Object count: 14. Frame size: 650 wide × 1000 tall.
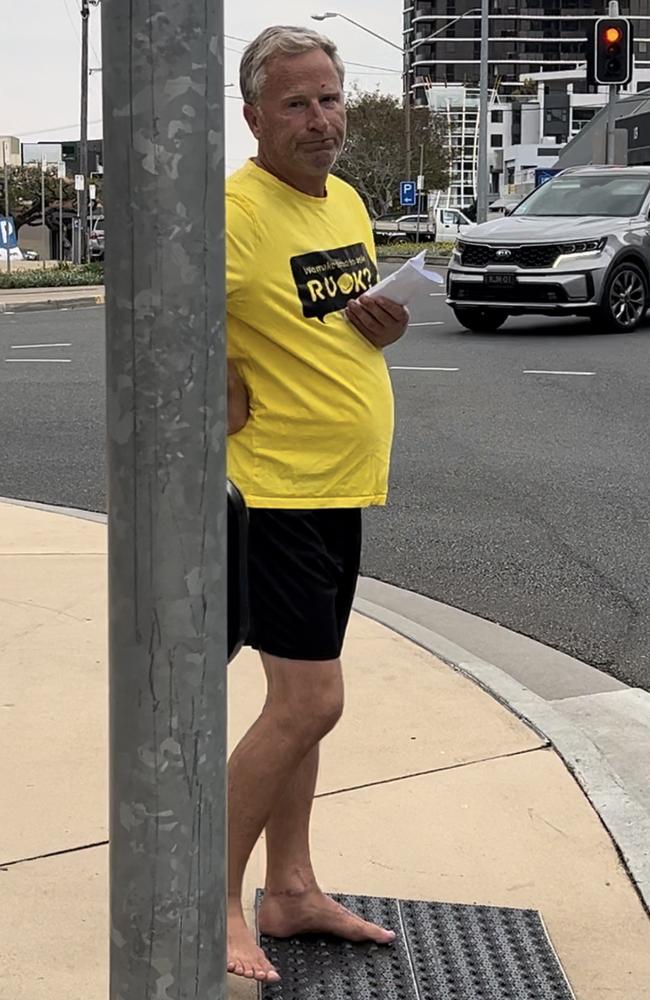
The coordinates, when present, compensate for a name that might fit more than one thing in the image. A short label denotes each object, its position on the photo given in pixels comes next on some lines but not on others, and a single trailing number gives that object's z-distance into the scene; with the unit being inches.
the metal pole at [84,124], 1658.5
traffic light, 861.2
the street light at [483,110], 1488.7
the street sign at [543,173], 1831.4
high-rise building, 6387.8
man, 115.3
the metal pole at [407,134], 2859.3
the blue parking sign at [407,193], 2010.3
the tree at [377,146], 2942.9
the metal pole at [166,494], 74.7
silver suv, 628.4
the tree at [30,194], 3228.3
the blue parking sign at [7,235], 1181.1
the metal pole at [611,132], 914.2
